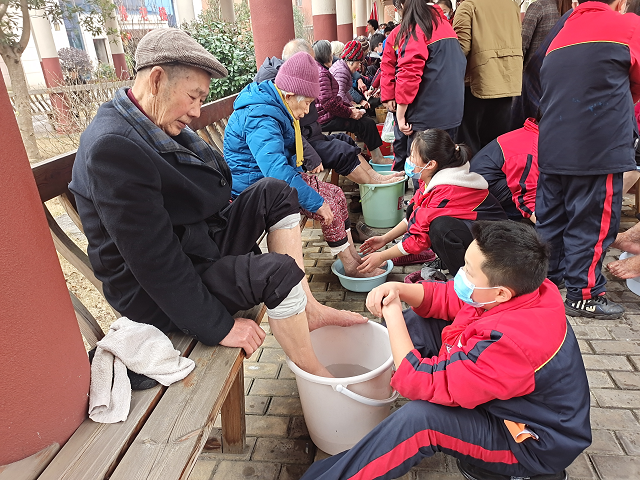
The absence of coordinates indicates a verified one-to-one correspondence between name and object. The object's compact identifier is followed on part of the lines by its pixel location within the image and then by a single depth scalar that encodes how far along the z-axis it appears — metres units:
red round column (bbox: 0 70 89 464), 1.08
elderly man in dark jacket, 1.44
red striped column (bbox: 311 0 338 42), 12.09
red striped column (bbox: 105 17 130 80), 14.21
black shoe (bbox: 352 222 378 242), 4.14
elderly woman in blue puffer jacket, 2.77
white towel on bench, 1.37
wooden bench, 1.20
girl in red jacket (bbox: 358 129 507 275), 2.83
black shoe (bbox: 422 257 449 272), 3.40
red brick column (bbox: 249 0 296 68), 4.97
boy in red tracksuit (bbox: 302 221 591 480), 1.44
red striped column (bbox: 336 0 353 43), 15.62
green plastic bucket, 4.06
